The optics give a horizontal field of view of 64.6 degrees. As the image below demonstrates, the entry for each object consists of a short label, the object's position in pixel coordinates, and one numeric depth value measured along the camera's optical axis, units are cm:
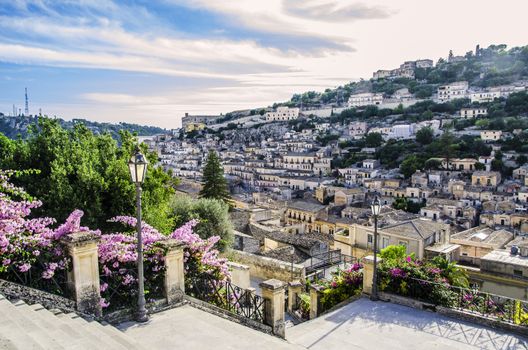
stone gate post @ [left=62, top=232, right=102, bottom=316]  617
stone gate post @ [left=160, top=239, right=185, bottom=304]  730
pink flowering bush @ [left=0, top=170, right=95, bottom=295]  612
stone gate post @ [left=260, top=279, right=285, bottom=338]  716
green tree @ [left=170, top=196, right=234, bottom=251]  1875
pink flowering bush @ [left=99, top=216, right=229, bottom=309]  688
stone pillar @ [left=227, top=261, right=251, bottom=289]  1288
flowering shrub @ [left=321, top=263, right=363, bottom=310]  996
